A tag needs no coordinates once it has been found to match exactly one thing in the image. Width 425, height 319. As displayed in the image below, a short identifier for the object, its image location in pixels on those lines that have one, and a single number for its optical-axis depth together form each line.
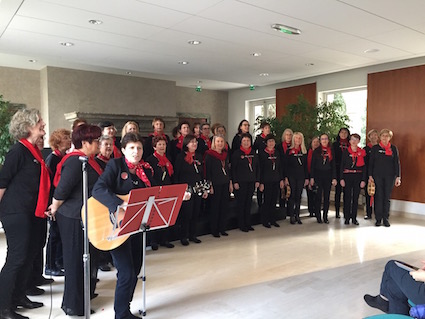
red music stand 2.18
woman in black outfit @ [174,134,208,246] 4.68
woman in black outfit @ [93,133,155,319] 2.45
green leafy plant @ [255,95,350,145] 6.93
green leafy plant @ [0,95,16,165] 5.30
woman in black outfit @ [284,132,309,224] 5.82
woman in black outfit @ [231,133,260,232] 5.30
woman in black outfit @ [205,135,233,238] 4.98
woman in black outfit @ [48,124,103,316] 2.55
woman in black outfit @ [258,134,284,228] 5.59
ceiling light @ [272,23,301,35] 4.67
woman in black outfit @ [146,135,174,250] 4.31
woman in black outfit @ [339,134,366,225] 5.87
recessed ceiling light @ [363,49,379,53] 6.07
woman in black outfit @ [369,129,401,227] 5.86
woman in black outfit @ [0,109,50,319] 2.64
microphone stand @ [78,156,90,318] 2.20
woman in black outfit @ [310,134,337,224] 5.92
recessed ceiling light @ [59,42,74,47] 5.59
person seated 2.23
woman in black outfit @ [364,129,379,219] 6.29
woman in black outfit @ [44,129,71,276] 3.48
